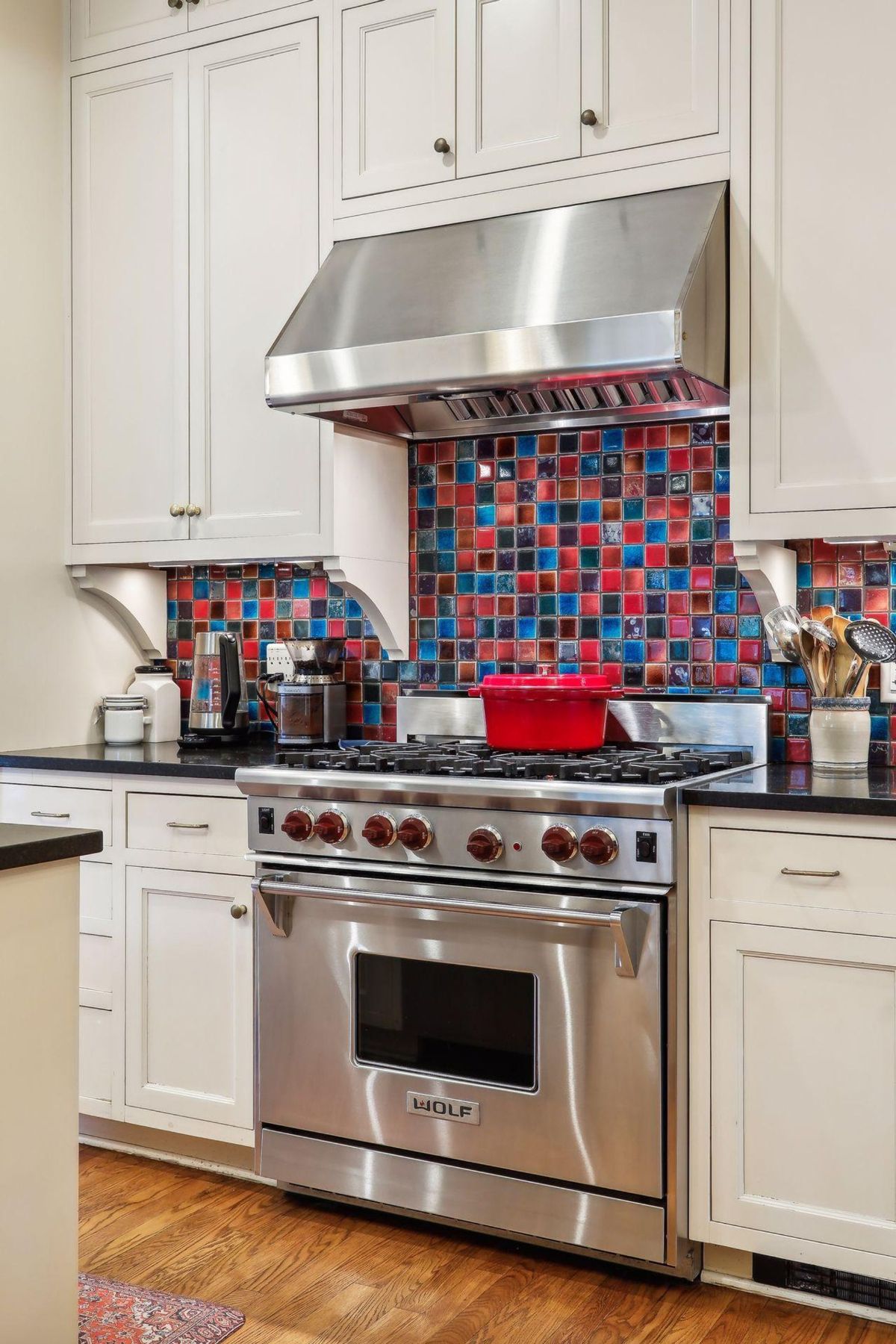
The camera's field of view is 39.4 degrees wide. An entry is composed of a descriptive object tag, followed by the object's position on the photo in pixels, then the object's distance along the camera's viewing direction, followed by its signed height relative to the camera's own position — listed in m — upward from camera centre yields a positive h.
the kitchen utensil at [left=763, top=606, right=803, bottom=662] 2.45 +0.08
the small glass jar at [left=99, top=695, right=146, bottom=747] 3.21 -0.13
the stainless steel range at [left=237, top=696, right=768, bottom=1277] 2.17 -0.59
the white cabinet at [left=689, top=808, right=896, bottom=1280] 2.06 -0.62
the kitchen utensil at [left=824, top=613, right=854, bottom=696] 2.45 +0.02
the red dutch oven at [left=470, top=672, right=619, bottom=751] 2.56 -0.08
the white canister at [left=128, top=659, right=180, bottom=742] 3.31 -0.08
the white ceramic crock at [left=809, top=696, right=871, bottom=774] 2.44 -0.12
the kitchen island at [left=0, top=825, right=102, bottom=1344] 1.50 -0.51
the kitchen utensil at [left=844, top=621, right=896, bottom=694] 2.41 +0.06
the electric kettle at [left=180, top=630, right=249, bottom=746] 3.20 -0.06
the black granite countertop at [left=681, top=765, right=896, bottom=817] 2.05 -0.21
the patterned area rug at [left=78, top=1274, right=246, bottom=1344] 2.05 -1.10
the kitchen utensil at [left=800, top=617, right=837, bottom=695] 2.44 +0.04
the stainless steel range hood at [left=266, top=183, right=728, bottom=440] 2.30 +0.68
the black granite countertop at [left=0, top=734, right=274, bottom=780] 2.70 -0.20
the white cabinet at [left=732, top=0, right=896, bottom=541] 2.29 +0.74
